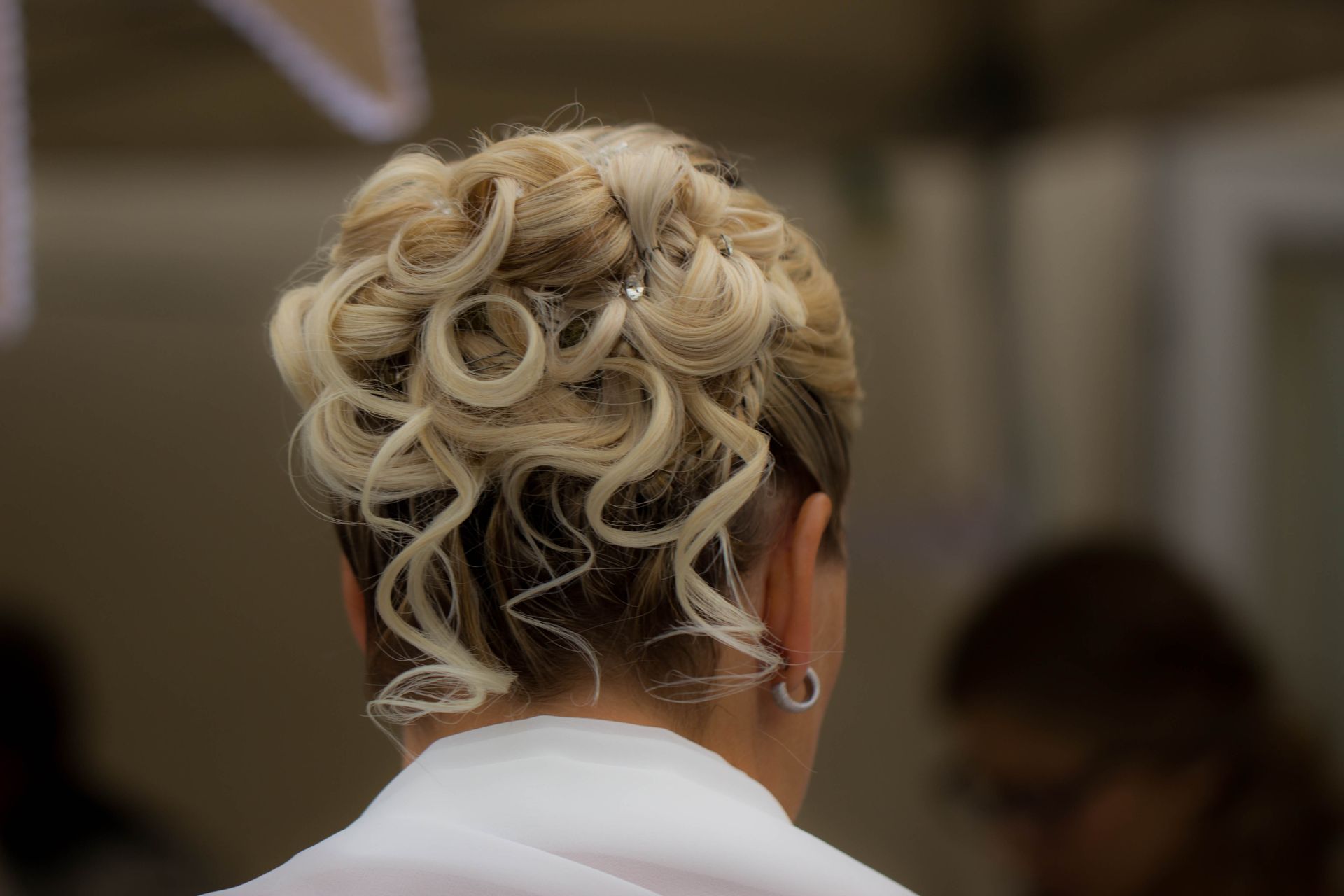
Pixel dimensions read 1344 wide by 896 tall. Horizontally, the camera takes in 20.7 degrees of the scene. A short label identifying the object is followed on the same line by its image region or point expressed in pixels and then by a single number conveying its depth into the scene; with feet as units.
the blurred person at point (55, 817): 5.35
